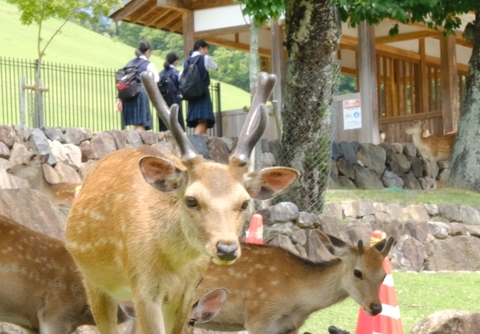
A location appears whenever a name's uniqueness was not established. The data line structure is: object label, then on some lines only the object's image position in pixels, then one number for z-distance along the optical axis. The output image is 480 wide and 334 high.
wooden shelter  20.00
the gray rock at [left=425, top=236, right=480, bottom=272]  13.48
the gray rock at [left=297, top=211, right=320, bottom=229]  12.30
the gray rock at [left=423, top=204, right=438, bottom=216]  14.98
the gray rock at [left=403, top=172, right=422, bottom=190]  19.92
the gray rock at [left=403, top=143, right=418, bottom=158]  20.53
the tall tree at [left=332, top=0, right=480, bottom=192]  17.41
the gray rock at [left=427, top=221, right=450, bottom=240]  13.88
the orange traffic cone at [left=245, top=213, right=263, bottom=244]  10.76
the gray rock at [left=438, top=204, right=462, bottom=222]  15.08
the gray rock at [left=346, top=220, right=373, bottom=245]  12.62
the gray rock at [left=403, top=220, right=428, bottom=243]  13.55
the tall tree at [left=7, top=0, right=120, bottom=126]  22.77
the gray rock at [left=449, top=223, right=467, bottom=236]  14.23
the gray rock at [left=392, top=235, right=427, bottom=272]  12.98
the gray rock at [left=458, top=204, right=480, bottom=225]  15.25
